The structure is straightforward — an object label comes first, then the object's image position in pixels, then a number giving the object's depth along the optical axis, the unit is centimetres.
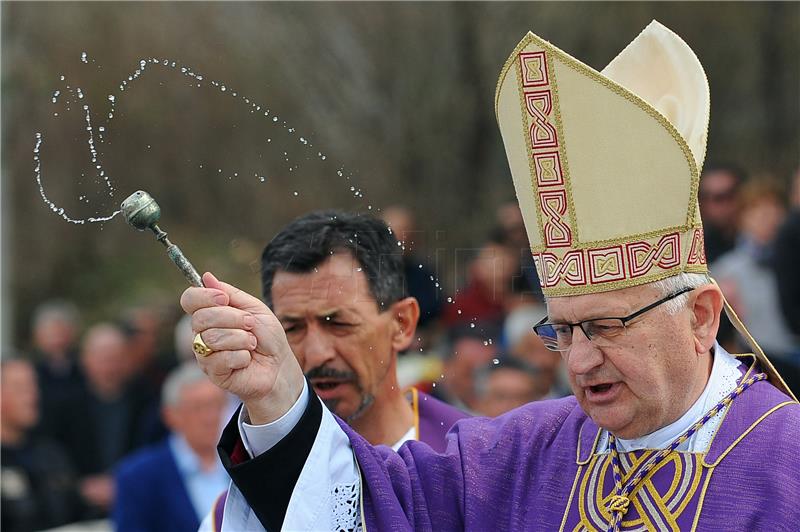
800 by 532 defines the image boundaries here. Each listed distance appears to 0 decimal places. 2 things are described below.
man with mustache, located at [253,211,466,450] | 706
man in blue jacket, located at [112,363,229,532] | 1123
